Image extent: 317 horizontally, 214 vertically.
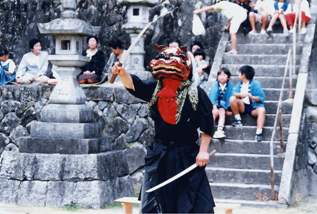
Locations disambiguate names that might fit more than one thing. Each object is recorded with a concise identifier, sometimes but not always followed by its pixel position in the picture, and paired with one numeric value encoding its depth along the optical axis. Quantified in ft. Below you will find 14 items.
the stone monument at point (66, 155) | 38.52
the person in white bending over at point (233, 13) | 50.24
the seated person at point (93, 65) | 49.29
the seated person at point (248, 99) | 43.29
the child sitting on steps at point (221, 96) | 43.60
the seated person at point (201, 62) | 48.21
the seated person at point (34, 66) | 50.03
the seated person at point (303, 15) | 49.62
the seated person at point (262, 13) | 51.47
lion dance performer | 27.14
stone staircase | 40.91
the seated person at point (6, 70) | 50.83
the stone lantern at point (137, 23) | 49.21
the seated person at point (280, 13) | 51.11
